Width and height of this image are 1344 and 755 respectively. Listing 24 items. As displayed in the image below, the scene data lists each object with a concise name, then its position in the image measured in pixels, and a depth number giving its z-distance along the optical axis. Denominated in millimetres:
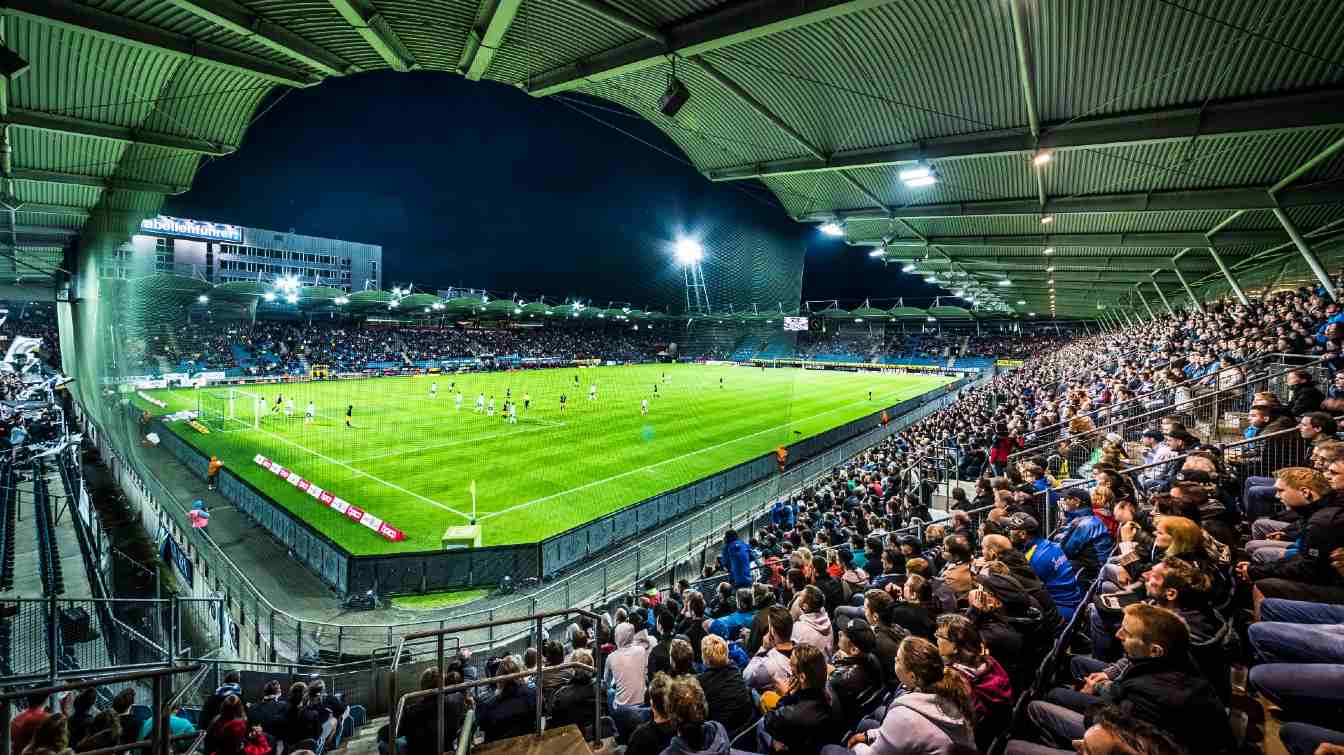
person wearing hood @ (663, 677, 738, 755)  2859
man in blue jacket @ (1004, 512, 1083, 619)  4973
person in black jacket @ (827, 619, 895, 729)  3596
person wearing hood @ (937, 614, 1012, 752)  3225
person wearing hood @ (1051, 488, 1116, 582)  5414
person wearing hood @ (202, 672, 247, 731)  5113
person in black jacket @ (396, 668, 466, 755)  4137
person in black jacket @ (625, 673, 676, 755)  3186
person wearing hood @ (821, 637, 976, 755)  2617
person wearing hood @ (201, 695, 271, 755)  4406
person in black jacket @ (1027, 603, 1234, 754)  2490
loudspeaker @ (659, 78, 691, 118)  8594
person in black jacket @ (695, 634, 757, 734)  3727
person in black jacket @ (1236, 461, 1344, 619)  3365
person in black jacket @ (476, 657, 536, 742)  4113
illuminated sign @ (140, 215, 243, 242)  41406
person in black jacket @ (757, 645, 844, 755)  3268
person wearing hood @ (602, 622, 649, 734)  4891
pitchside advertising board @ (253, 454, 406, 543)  14275
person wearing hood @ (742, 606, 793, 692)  4195
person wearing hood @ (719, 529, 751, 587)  8578
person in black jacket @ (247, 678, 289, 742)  5668
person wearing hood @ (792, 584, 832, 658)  4695
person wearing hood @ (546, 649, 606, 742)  4137
